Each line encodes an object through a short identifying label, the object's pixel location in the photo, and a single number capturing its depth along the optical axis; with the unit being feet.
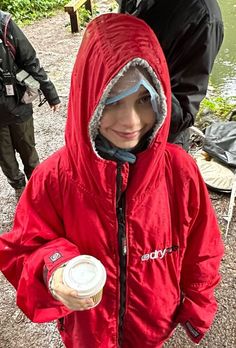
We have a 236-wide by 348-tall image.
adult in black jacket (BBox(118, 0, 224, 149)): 5.74
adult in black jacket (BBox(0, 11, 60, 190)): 9.02
